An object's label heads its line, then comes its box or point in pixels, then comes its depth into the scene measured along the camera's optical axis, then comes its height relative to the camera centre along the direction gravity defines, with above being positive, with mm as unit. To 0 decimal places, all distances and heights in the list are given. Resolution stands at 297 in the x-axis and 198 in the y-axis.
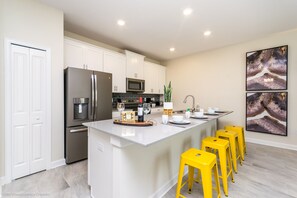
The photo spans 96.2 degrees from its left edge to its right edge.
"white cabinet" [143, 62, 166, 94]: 4711 +771
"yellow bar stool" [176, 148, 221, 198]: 1282 -671
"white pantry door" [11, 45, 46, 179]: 1993 -201
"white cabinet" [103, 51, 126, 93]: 3537 +824
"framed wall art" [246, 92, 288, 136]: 3170 -350
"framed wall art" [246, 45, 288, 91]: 3164 +736
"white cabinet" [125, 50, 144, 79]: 4051 +1038
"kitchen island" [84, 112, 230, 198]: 1176 -661
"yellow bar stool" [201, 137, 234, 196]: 1689 -659
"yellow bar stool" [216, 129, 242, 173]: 2152 -652
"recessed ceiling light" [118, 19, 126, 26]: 2736 +1578
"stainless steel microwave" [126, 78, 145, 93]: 4039 +411
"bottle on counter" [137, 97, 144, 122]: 1604 -184
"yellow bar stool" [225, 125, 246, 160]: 2557 -700
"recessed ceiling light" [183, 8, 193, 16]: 2317 +1545
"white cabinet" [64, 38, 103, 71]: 2785 +962
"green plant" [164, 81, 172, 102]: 2108 +46
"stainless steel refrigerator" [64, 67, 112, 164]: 2434 -136
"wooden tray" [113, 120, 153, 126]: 1483 -289
